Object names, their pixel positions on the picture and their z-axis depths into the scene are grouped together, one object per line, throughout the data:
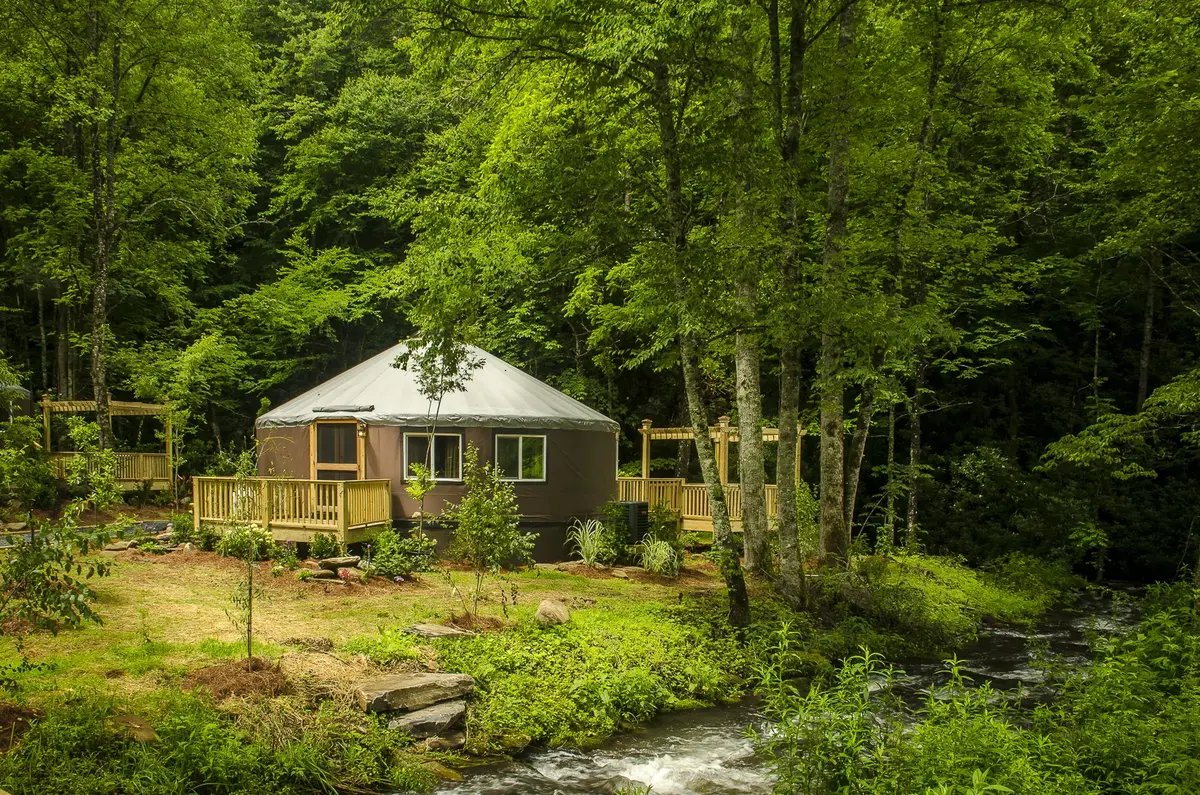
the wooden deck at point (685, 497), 14.59
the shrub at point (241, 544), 10.91
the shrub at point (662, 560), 11.94
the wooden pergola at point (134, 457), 15.76
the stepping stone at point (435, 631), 7.31
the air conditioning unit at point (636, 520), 13.45
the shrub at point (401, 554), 10.48
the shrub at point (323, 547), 11.10
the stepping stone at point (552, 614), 8.04
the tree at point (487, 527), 10.52
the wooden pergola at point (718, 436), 14.32
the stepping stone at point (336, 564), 10.48
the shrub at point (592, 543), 12.52
